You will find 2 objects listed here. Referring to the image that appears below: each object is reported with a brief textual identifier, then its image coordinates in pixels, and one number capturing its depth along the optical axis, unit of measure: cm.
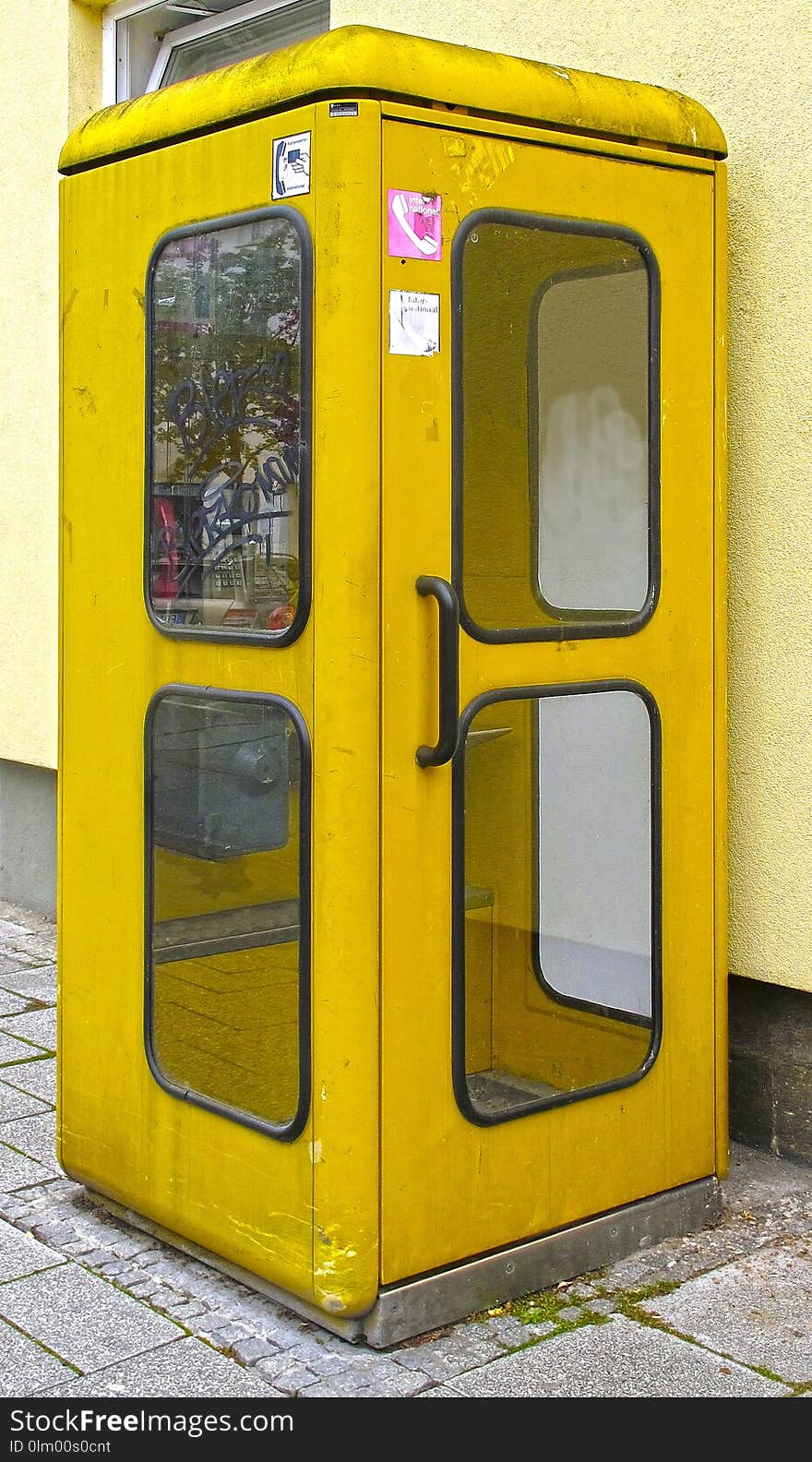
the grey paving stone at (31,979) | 506
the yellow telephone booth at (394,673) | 271
